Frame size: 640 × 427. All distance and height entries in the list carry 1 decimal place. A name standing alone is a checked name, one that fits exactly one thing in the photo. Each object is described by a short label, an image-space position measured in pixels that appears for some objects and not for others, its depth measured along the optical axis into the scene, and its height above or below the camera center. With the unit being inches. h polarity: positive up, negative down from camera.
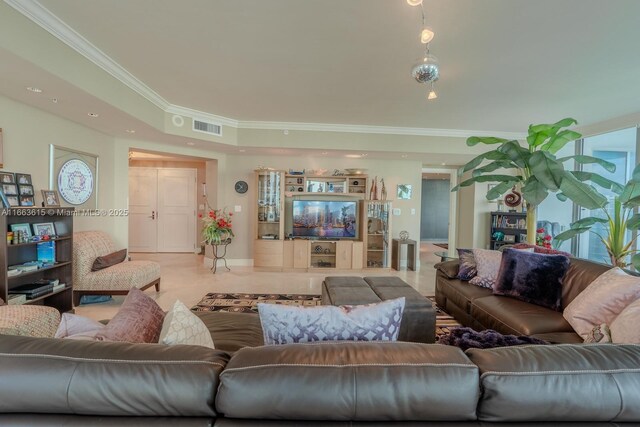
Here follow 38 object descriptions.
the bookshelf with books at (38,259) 111.6 -24.5
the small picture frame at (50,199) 133.0 +1.2
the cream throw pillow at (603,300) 74.7 -22.4
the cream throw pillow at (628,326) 59.6 -23.0
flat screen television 243.0 -8.4
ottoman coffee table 104.9 -32.7
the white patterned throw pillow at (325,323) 45.5 -17.6
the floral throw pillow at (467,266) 132.2 -24.8
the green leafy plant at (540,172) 94.4 +13.7
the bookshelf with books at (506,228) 236.1 -13.4
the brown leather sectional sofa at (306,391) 33.0 -20.1
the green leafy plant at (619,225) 96.3 -4.1
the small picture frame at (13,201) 116.2 -0.1
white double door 289.3 -5.5
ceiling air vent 189.6 +49.8
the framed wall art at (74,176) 145.1 +13.2
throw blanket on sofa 65.0 -28.5
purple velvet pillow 101.1 -23.1
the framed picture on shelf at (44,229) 126.2 -11.8
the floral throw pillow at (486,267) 123.5 -23.6
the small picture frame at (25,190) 123.0 +4.6
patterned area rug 135.6 -49.0
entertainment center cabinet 235.0 -13.9
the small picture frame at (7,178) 115.0 +8.9
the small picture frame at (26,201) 122.6 +0.0
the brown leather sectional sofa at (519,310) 85.3 -32.2
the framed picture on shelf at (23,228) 116.5 -10.7
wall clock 242.7 +14.8
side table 243.8 -35.8
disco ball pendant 90.5 +42.3
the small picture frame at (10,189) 115.6 +4.4
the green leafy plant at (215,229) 214.4 -17.1
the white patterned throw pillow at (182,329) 46.7 -20.3
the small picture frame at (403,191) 254.2 +15.0
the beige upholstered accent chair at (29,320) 85.1 -35.0
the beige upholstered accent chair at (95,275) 143.7 -34.8
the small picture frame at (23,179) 123.1 +9.2
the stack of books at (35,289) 117.3 -34.9
